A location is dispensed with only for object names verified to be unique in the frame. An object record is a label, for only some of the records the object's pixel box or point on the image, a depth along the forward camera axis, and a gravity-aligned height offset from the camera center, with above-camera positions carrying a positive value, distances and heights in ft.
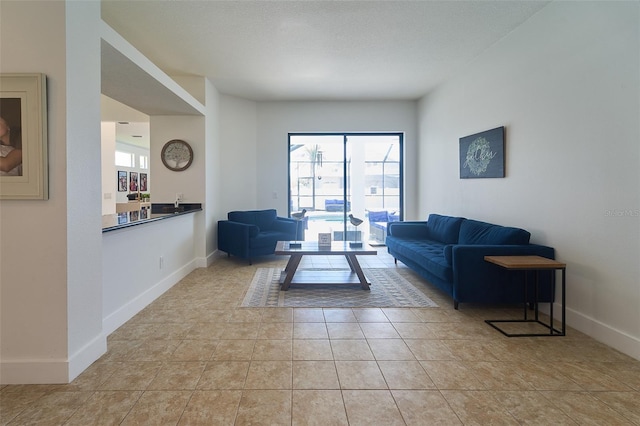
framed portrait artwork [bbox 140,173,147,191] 34.39 +2.35
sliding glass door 21.91 +1.64
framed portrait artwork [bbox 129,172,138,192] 31.87 +2.18
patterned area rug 11.35 -3.44
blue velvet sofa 10.00 -2.15
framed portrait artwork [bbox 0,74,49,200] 6.28 +1.28
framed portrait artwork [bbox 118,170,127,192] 29.79 +2.09
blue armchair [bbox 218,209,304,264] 16.90 -1.60
